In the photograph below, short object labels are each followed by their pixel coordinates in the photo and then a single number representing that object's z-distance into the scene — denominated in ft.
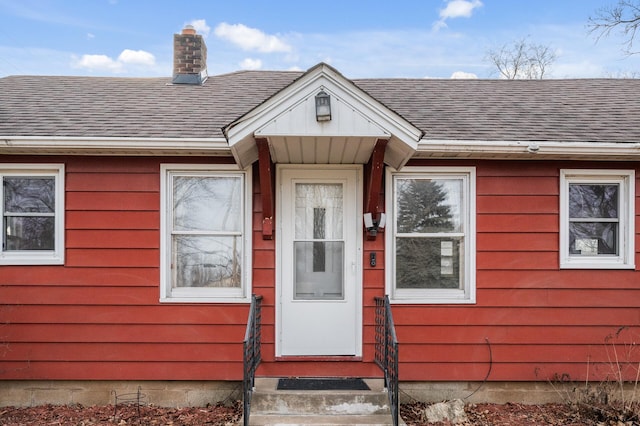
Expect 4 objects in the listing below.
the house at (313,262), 15.84
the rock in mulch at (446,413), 14.75
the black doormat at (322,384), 14.73
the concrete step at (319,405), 13.74
